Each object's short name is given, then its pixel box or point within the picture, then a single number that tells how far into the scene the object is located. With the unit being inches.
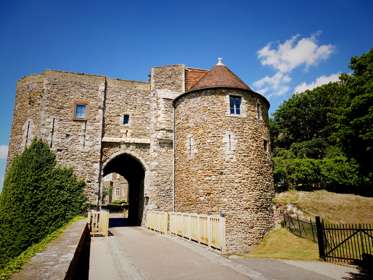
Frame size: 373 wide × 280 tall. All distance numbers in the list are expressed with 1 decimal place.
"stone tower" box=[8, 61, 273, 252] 660.7
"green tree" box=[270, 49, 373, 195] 591.5
